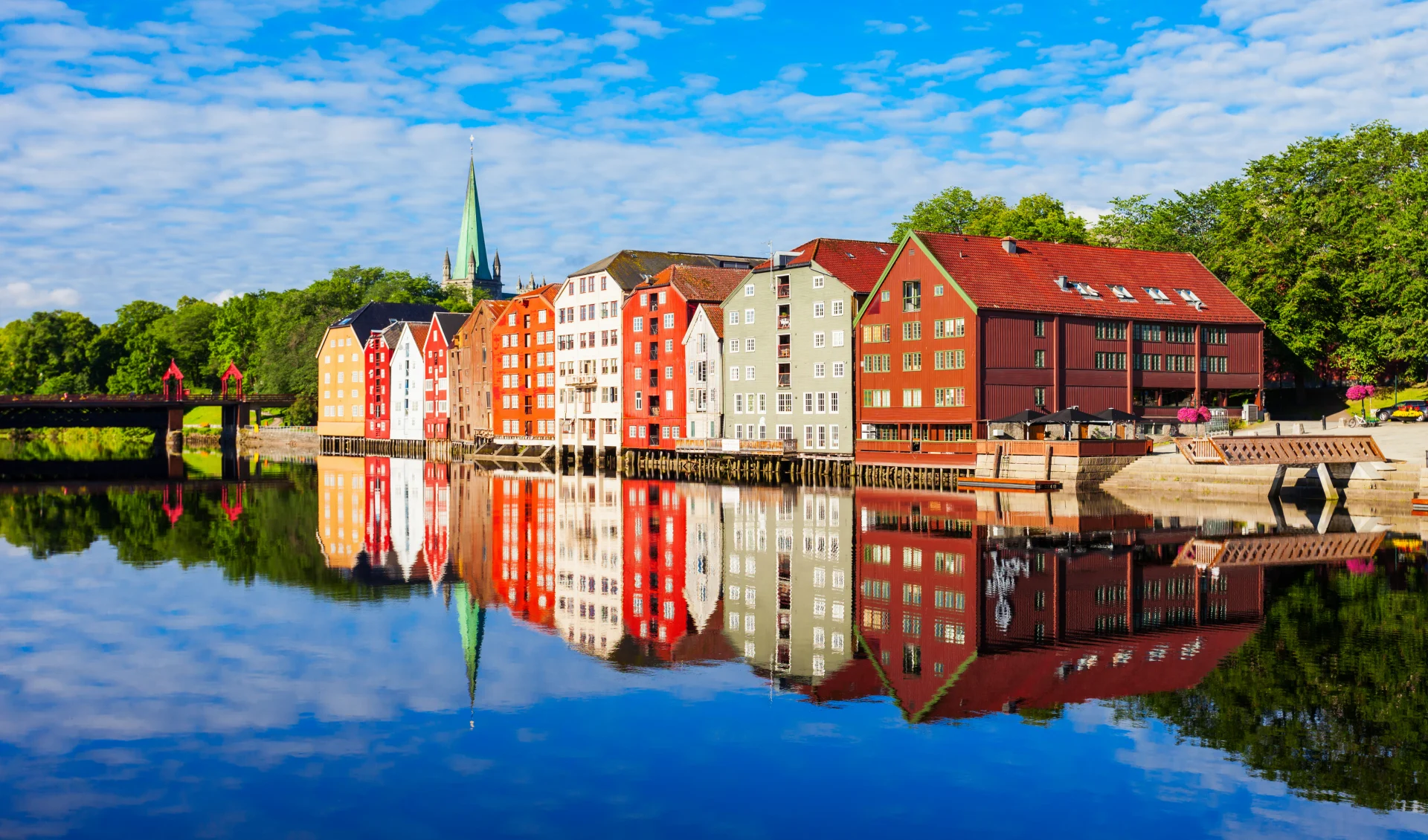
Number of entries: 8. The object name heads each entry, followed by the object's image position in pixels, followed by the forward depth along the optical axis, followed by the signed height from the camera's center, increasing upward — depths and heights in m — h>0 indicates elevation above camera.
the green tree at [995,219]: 96.06 +14.11
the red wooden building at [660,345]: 91.31 +3.78
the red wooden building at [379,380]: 135.75 +1.82
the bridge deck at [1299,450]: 51.88 -2.45
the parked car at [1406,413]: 64.19 -1.09
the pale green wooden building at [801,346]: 77.06 +3.15
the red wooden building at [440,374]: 125.38 +2.24
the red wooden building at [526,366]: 108.56 +2.60
